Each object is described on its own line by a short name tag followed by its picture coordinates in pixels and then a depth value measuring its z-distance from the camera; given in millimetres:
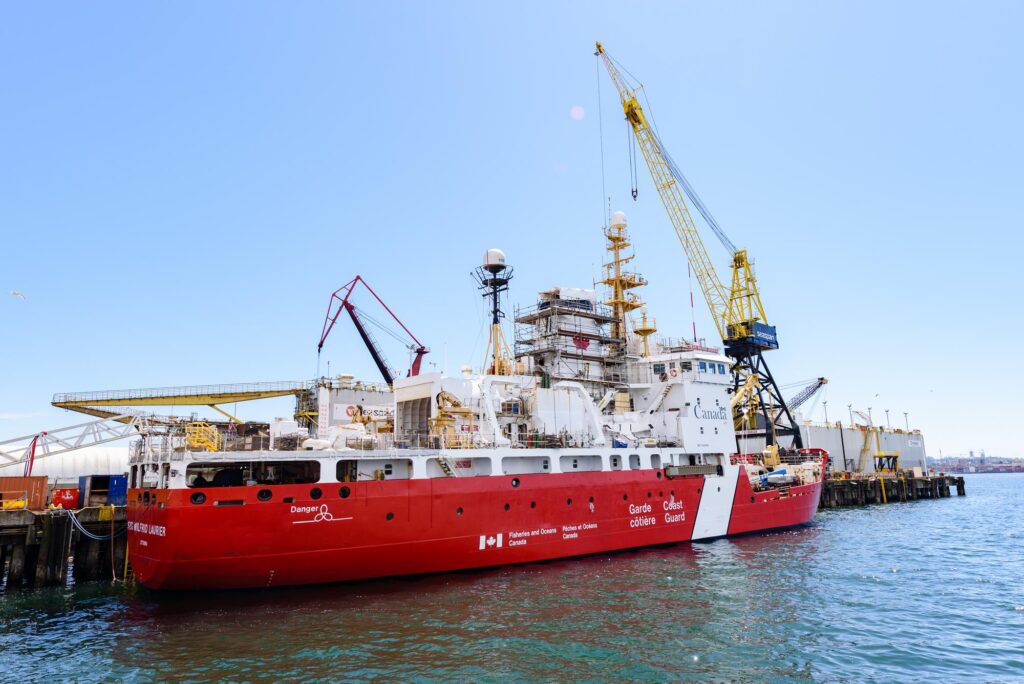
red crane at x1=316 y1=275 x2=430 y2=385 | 54844
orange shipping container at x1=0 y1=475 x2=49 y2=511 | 24875
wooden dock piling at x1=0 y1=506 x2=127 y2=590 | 22797
